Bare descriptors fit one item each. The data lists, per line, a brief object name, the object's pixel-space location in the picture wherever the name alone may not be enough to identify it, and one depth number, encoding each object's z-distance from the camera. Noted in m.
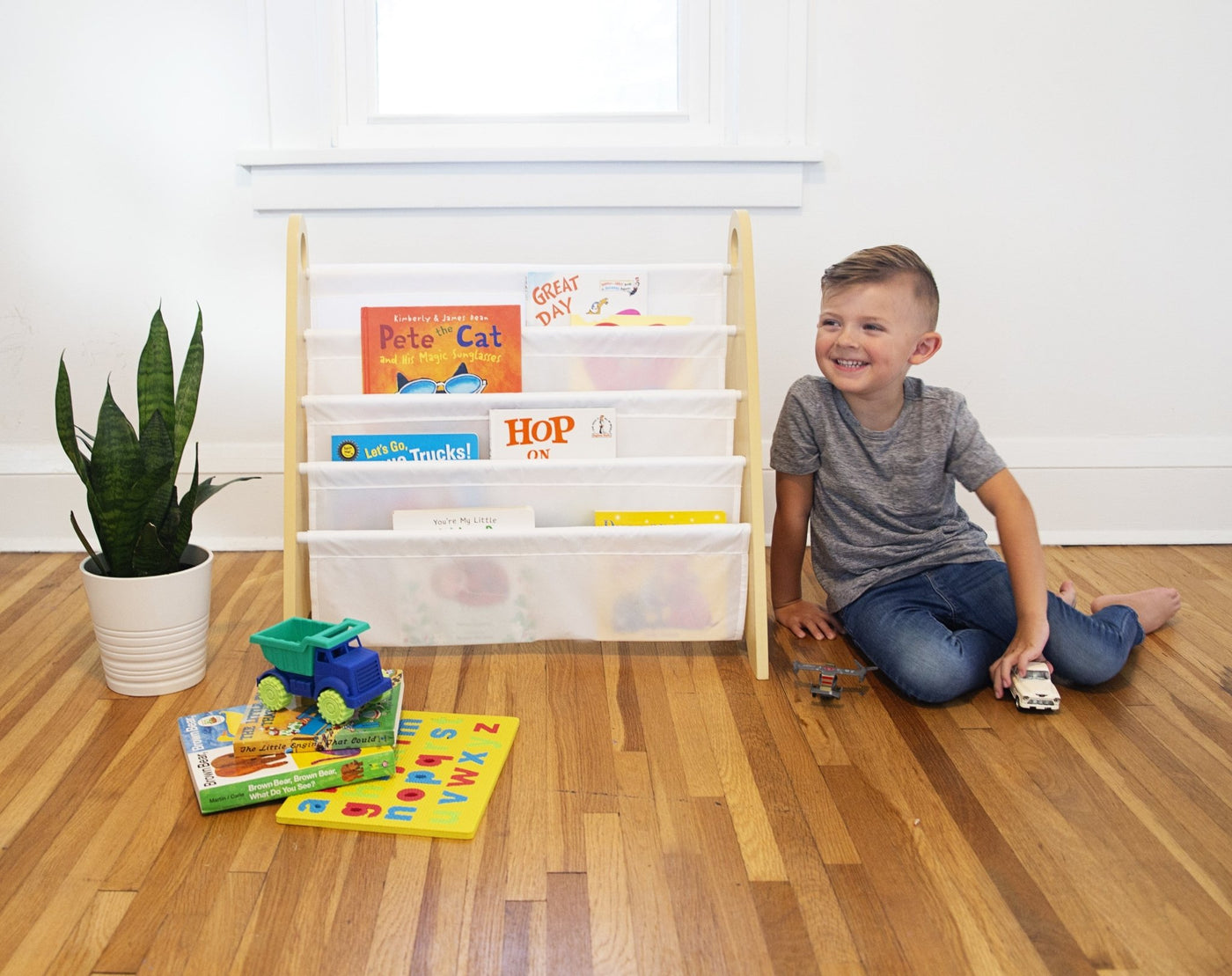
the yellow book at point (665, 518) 1.51
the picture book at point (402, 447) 1.51
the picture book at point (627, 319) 1.59
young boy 1.44
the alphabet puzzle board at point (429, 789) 1.11
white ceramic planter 1.40
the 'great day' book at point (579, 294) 1.61
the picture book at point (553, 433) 1.51
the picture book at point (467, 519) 1.48
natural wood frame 1.46
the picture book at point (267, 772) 1.13
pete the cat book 1.52
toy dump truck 1.20
